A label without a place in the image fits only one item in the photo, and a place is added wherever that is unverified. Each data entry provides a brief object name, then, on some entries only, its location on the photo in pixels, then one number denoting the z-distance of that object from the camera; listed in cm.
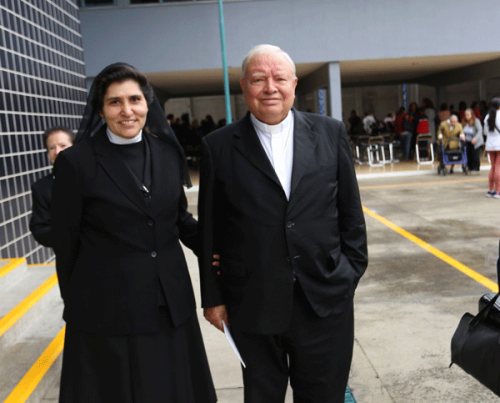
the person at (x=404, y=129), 1686
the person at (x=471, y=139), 1318
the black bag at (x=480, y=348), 186
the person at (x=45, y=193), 311
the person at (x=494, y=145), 934
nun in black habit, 214
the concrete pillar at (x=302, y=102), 1981
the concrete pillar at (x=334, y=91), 1341
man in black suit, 209
